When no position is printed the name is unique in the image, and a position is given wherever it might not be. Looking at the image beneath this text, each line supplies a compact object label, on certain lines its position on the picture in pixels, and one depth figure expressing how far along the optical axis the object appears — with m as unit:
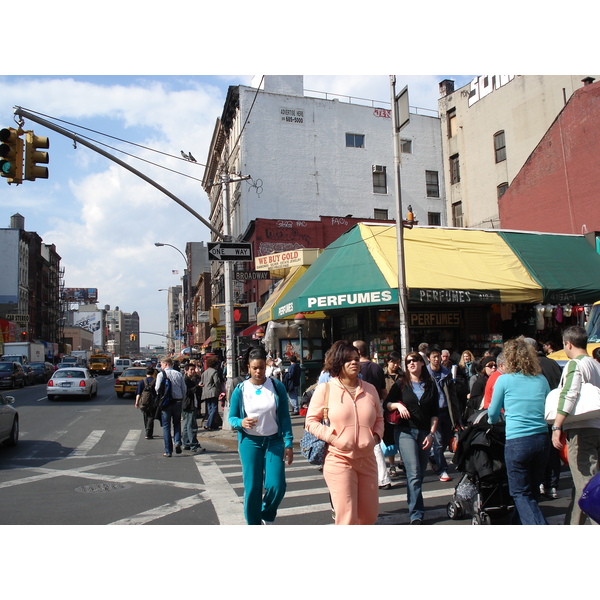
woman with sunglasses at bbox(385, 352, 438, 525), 6.04
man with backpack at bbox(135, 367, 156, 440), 12.72
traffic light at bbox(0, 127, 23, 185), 10.10
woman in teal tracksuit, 5.50
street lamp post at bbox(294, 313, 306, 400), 19.50
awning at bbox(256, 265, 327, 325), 20.27
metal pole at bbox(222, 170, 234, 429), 14.20
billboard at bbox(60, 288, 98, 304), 171.00
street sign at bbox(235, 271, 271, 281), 25.09
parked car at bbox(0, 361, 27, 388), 33.22
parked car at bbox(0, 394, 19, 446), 11.56
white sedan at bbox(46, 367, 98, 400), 25.08
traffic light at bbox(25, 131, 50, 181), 10.39
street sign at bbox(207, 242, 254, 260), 13.67
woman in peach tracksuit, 4.75
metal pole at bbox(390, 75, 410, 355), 12.96
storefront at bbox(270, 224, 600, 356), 15.12
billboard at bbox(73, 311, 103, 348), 158.76
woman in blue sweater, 5.21
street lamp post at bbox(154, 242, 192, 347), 82.20
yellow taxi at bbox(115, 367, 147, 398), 27.50
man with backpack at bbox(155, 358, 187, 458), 10.88
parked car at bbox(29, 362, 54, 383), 41.06
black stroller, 5.70
